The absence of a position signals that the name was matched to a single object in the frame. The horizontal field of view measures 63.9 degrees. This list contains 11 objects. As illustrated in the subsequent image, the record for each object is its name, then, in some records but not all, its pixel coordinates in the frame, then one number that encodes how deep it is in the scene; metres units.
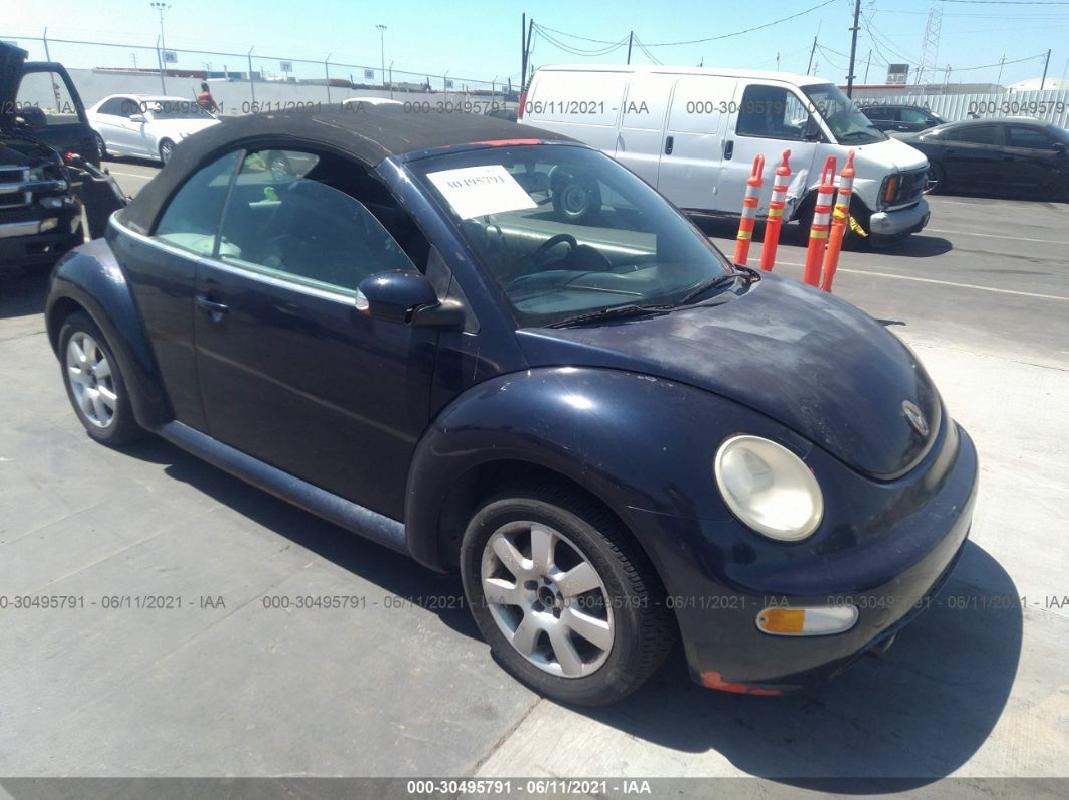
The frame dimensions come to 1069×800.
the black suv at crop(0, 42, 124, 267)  7.14
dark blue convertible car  2.29
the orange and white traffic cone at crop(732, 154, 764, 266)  6.68
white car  18.09
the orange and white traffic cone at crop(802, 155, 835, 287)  6.21
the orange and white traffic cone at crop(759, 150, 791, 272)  6.53
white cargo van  10.43
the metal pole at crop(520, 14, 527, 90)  41.94
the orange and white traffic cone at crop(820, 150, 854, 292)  6.57
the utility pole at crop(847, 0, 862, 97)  37.41
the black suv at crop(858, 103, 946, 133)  21.77
